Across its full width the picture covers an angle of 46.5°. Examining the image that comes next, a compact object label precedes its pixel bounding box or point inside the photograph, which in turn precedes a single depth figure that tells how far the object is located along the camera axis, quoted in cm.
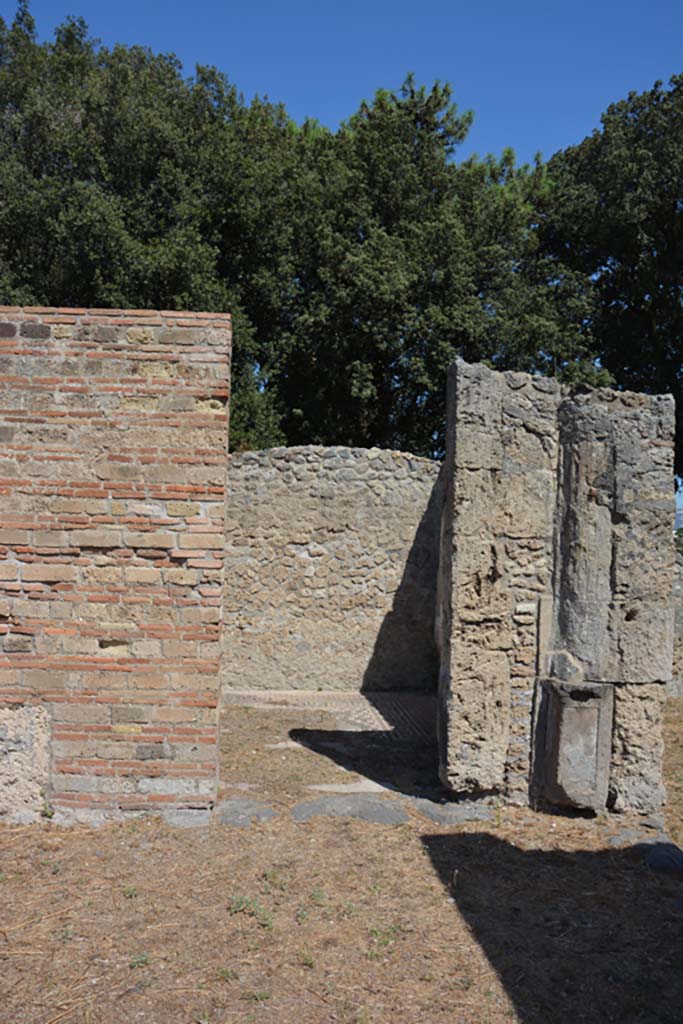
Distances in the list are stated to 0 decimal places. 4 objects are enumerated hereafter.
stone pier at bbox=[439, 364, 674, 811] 555
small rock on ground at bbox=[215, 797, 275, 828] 523
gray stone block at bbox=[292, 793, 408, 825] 545
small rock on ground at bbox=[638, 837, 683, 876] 484
